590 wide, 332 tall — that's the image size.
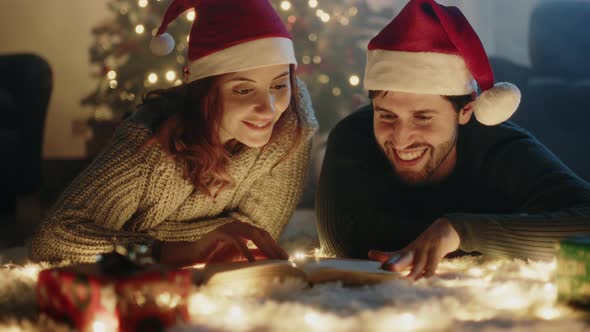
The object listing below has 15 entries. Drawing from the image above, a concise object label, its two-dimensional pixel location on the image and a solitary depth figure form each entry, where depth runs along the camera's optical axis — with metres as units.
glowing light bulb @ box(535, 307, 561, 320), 0.97
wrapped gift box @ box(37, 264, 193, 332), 0.90
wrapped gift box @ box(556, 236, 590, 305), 0.97
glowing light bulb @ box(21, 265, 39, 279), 1.30
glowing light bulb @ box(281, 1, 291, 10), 3.18
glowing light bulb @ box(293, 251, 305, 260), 1.39
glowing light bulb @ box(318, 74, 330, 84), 3.28
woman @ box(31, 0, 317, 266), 1.52
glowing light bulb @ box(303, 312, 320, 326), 0.92
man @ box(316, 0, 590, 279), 1.34
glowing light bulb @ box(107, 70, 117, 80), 3.42
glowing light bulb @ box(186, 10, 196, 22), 3.13
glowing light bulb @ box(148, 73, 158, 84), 3.21
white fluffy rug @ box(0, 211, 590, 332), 0.91
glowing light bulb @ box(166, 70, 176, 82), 3.15
